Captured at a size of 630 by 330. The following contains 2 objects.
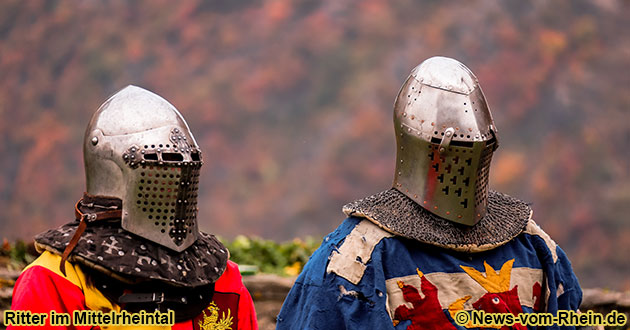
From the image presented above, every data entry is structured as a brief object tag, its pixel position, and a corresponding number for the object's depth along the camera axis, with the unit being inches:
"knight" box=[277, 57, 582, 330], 361.1
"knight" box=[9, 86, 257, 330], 323.6
